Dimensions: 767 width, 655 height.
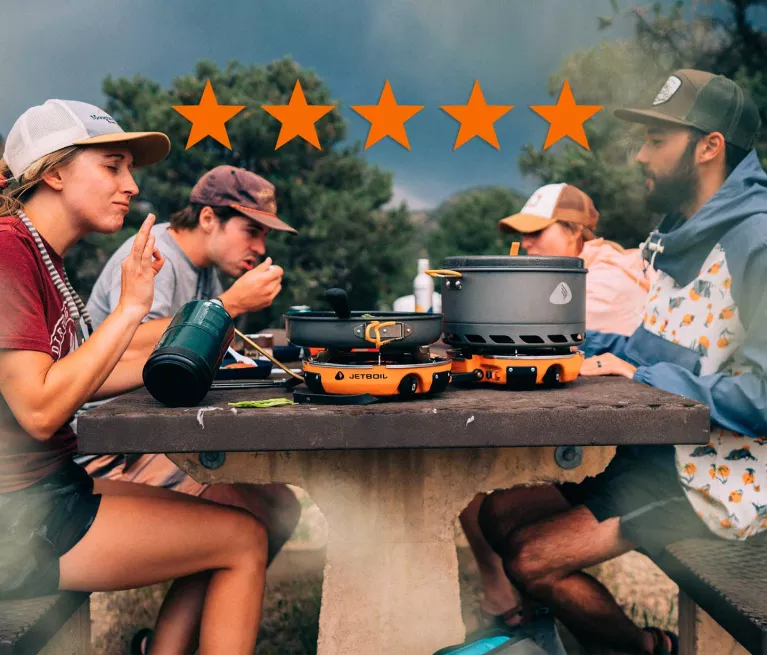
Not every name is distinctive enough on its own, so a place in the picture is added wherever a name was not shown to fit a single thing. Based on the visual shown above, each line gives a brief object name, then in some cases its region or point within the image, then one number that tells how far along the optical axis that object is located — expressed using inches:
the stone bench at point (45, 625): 46.3
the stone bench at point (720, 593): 49.7
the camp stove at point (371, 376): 49.5
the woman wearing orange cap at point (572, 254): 90.9
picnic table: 46.5
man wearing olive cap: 60.0
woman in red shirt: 49.5
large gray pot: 54.2
